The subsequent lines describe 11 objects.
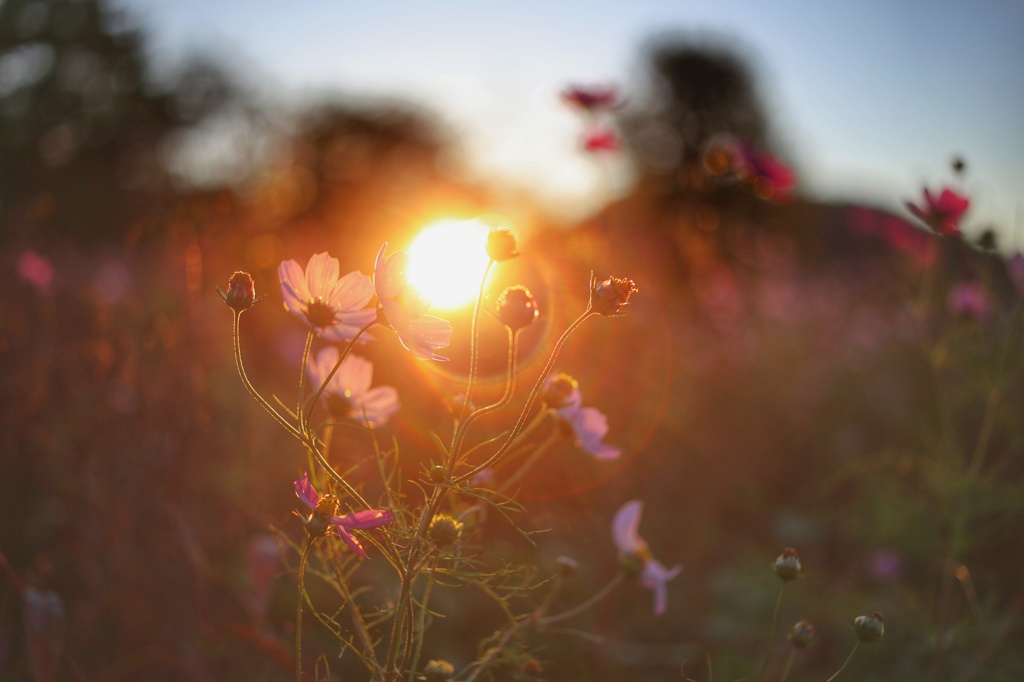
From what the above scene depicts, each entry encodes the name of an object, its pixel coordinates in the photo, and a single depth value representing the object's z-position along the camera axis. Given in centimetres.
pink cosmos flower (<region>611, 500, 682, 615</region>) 109
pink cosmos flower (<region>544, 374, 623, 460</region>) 90
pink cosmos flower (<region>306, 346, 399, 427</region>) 91
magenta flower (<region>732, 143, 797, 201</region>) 226
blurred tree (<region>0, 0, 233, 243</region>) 929
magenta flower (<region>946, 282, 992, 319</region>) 182
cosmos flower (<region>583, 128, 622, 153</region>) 236
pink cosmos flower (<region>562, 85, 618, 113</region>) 228
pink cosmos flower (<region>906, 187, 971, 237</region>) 148
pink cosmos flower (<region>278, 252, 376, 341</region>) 76
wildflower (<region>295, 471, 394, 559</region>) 64
